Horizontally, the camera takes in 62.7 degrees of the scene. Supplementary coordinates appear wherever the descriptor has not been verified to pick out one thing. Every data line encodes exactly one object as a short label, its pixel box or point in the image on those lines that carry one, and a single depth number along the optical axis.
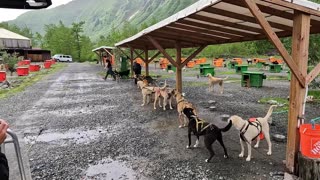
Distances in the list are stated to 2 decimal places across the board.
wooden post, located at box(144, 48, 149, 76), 19.25
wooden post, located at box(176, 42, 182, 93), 11.15
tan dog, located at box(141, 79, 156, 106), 11.21
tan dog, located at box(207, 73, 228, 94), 14.02
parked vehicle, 60.54
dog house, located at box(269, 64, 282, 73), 24.50
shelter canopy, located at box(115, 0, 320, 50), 4.21
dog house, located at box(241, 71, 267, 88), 15.65
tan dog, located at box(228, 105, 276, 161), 5.21
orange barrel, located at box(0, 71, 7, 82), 19.67
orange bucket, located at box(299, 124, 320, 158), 4.18
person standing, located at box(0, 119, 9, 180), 1.94
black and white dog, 5.34
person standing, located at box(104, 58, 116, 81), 21.52
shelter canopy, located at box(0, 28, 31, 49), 53.19
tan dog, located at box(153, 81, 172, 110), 10.28
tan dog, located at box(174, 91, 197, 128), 7.90
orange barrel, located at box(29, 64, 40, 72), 32.06
